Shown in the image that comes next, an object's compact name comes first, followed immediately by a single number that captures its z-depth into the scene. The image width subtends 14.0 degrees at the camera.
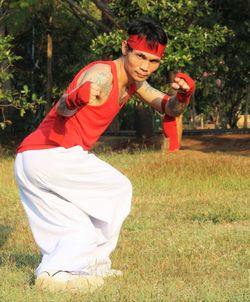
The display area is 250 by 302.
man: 6.36
